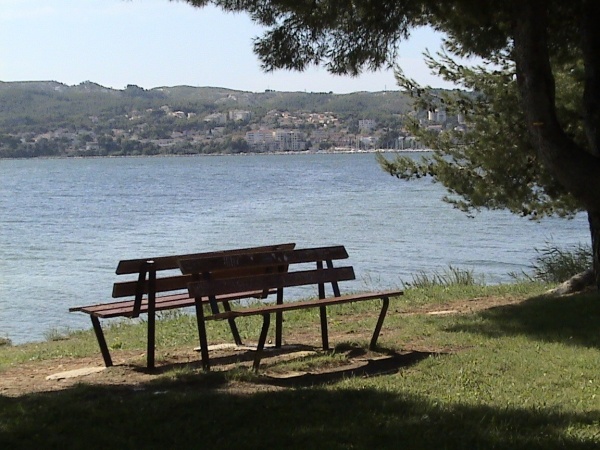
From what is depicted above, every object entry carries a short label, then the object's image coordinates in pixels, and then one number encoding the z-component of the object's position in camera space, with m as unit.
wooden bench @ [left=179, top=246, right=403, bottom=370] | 6.99
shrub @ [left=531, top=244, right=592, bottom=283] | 15.41
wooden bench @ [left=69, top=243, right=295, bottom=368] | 7.36
